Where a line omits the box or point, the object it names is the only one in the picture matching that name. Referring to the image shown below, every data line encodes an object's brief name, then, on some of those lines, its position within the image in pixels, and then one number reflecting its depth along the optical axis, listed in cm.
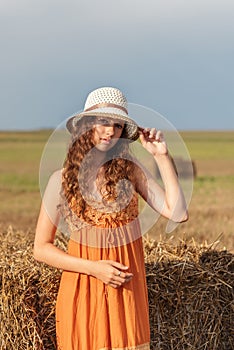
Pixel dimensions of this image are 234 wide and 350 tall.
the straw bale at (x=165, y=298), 598
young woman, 469
